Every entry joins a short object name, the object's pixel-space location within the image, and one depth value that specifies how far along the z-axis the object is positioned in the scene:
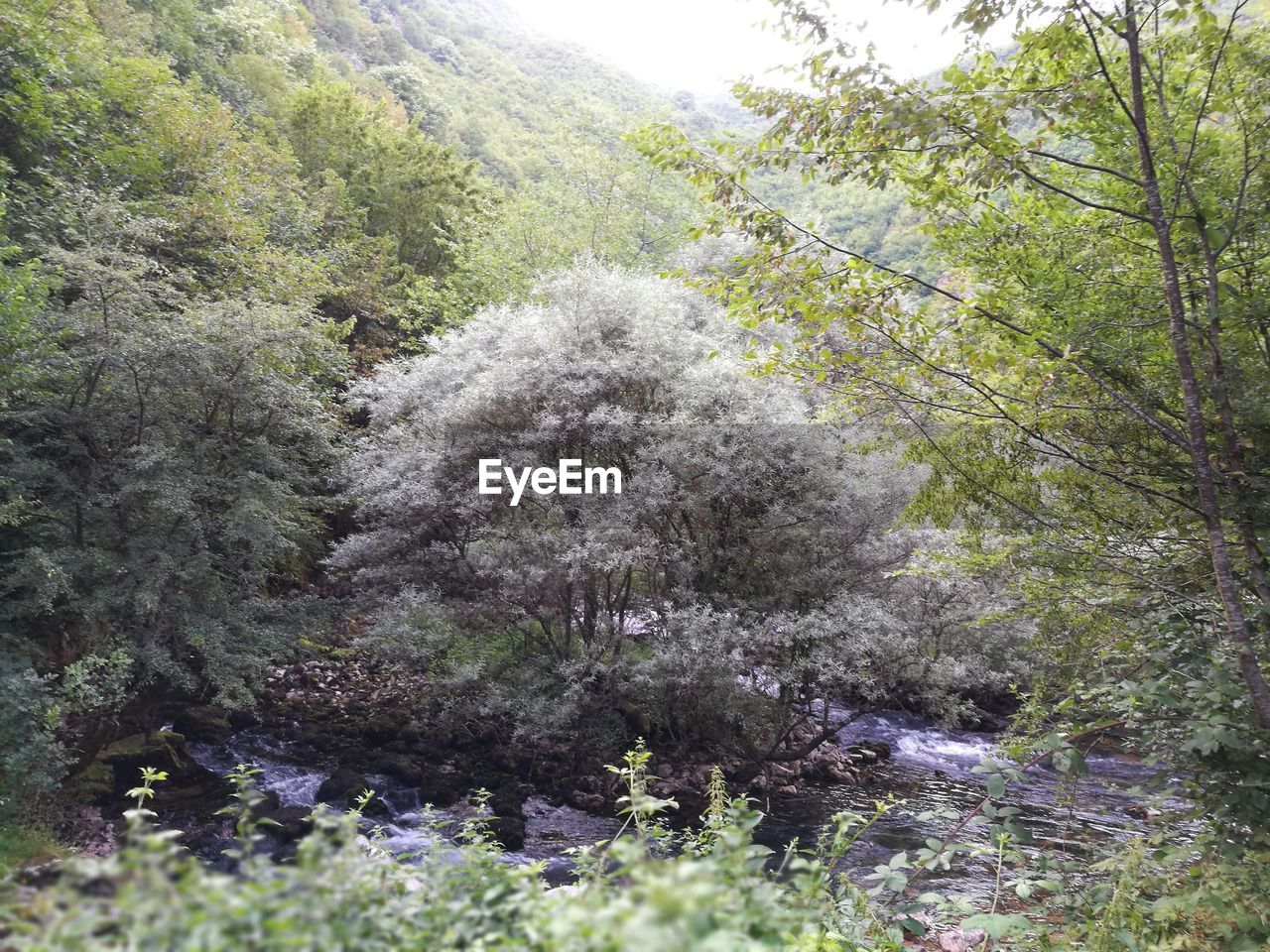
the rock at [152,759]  7.95
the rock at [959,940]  4.69
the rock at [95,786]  7.14
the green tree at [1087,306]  3.29
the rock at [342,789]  8.21
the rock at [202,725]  9.33
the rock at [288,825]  7.13
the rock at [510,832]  7.85
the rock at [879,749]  11.60
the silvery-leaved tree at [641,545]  8.89
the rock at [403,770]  9.09
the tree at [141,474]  7.18
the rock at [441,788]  8.74
